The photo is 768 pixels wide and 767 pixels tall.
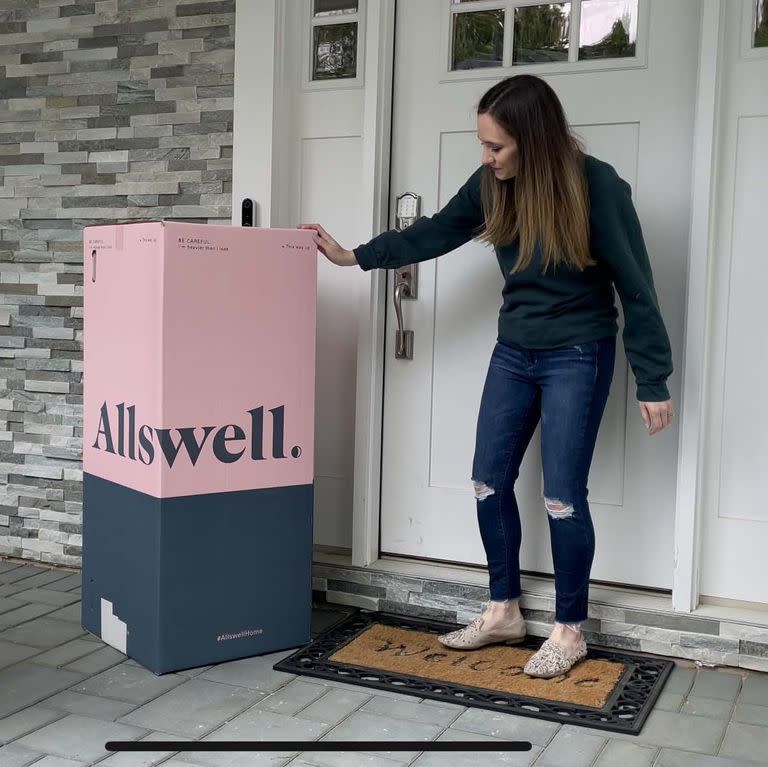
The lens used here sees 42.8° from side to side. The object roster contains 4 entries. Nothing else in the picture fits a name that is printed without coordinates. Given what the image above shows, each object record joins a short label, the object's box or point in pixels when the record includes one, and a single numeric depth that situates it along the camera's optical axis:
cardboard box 2.33
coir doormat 2.22
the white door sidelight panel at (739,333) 2.49
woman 2.29
